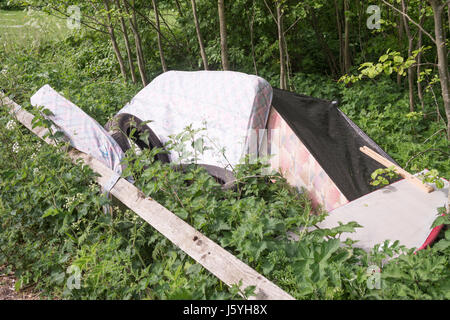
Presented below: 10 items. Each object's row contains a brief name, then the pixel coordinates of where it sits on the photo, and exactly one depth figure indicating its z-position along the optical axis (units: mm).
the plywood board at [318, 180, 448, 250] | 2893
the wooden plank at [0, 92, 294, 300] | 2109
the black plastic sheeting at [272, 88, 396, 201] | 3504
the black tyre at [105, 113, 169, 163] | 4043
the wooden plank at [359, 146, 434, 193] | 3242
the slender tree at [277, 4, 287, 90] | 5824
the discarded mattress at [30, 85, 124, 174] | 3852
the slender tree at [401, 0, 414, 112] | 5504
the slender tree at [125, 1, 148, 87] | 7218
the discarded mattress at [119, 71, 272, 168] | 3799
